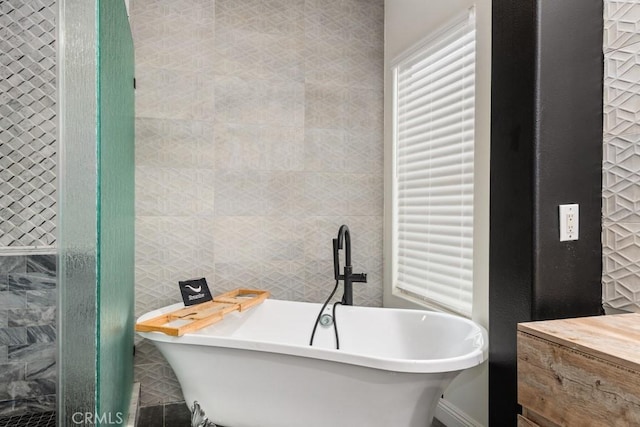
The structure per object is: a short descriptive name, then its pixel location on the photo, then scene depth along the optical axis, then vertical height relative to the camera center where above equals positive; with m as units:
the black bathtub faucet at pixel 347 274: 2.52 -0.31
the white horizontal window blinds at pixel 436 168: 2.25 +0.29
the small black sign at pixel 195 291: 2.53 -0.42
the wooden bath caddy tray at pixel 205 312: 2.06 -0.49
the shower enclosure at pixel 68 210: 1.08 +0.03
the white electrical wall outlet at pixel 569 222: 1.63 +0.00
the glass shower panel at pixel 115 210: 1.30 +0.03
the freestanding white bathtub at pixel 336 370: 1.75 -0.65
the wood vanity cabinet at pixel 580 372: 1.03 -0.39
